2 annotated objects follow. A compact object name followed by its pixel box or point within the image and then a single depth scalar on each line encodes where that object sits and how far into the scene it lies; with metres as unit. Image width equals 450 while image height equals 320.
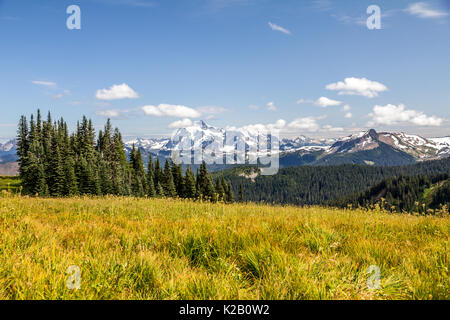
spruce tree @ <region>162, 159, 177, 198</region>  77.28
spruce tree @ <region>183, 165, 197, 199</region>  74.69
